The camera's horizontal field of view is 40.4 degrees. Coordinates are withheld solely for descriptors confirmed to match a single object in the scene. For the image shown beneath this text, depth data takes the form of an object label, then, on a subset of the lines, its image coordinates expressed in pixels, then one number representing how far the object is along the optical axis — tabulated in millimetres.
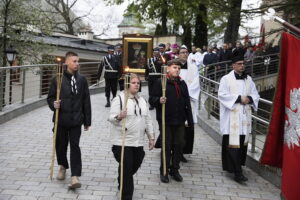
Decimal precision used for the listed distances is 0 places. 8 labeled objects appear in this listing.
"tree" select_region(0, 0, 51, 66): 18141
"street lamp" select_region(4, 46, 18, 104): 15531
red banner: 4332
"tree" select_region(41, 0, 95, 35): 41594
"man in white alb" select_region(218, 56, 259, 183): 6477
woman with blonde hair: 5184
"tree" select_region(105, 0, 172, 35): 21188
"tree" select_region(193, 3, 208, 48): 27123
